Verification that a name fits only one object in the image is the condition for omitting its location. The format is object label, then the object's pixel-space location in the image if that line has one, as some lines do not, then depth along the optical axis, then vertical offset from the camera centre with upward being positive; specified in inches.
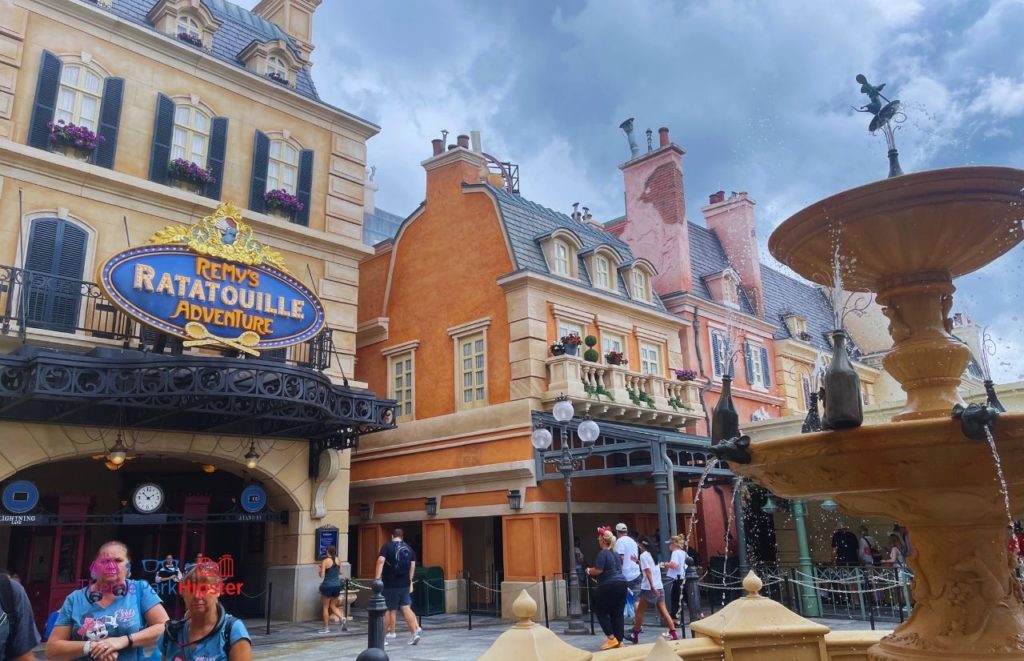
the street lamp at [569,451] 583.5 +66.8
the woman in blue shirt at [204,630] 175.0 -20.5
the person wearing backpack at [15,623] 180.9 -18.1
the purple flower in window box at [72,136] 556.7 +295.9
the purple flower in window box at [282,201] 676.1 +295.6
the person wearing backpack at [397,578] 513.0 -29.4
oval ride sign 527.8 +178.6
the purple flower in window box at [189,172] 616.1 +295.9
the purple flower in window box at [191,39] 659.4 +431.1
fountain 186.2 +18.2
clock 580.7 +33.4
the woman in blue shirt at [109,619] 185.8 -18.8
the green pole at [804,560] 677.9 -36.5
